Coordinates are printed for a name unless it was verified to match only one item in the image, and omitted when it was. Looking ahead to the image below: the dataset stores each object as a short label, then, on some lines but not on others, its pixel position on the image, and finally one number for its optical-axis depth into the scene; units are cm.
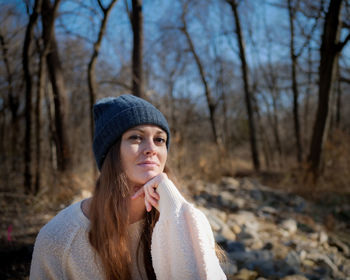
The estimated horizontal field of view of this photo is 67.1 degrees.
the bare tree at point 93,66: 617
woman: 137
